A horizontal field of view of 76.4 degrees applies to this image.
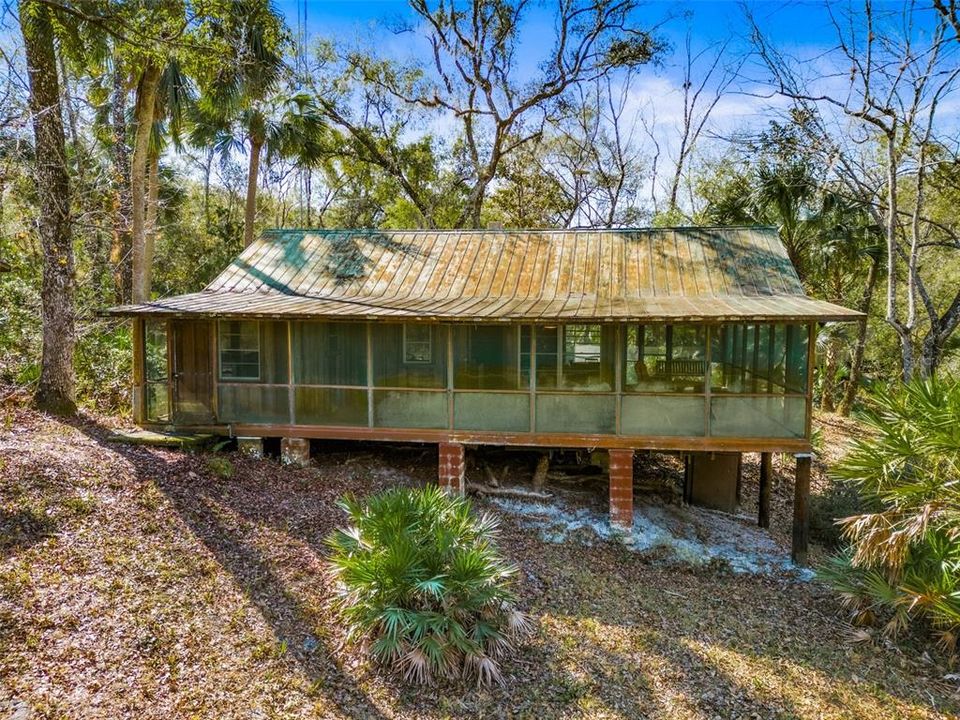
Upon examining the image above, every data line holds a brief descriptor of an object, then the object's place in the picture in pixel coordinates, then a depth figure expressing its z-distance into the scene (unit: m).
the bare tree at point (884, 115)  13.52
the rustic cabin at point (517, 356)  9.98
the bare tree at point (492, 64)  22.77
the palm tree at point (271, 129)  18.72
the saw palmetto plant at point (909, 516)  6.88
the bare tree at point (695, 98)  27.20
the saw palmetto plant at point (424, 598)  6.24
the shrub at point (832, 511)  11.66
